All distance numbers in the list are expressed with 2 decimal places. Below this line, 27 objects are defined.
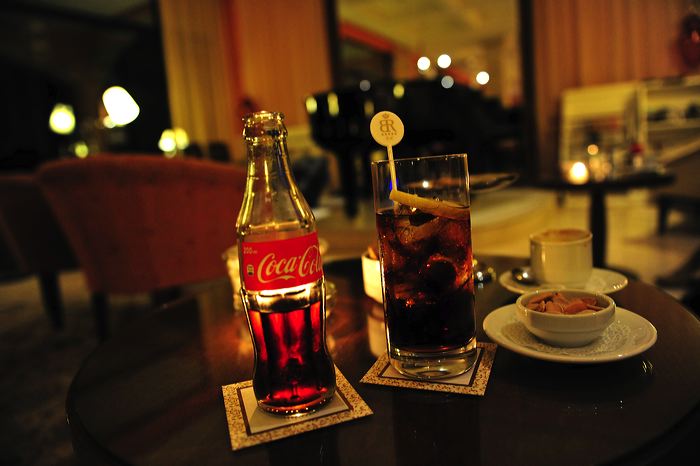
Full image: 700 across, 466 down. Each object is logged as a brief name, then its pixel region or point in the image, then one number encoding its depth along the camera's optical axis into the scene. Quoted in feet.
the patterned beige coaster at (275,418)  1.59
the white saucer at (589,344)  1.80
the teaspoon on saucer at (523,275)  3.03
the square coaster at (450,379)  1.78
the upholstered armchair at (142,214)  6.34
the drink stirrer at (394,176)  1.81
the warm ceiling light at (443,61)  37.40
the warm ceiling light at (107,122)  23.36
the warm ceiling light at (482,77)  39.06
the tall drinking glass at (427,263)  1.89
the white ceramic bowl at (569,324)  1.88
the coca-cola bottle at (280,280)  1.76
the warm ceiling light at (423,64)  34.69
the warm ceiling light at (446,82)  14.17
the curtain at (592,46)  18.56
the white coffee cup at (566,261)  2.78
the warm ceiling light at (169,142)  25.57
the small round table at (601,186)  7.77
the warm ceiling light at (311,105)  13.74
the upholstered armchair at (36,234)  8.50
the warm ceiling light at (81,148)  25.81
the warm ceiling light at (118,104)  19.63
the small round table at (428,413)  1.44
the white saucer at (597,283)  2.72
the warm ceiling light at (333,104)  13.25
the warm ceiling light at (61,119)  21.42
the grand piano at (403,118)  13.20
